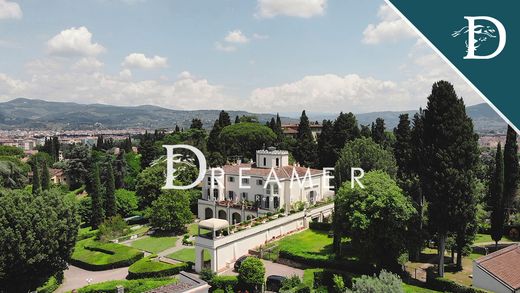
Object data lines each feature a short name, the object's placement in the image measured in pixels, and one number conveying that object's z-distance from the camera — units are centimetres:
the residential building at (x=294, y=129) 10275
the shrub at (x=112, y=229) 4231
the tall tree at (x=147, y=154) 7488
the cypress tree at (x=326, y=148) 5953
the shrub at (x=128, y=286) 2845
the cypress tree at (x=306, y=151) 6438
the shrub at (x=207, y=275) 2997
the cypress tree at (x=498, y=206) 3216
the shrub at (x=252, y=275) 2833
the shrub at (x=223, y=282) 2920
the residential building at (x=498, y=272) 2386
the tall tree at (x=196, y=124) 8944
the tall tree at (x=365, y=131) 6624
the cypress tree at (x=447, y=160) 2661
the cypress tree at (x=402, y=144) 4701
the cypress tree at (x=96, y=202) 4762
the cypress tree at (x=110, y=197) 4928
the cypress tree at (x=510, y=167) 3570
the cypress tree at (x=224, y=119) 8085
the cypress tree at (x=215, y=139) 6881
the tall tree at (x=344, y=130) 5984
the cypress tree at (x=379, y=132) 6489
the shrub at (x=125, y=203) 5256
